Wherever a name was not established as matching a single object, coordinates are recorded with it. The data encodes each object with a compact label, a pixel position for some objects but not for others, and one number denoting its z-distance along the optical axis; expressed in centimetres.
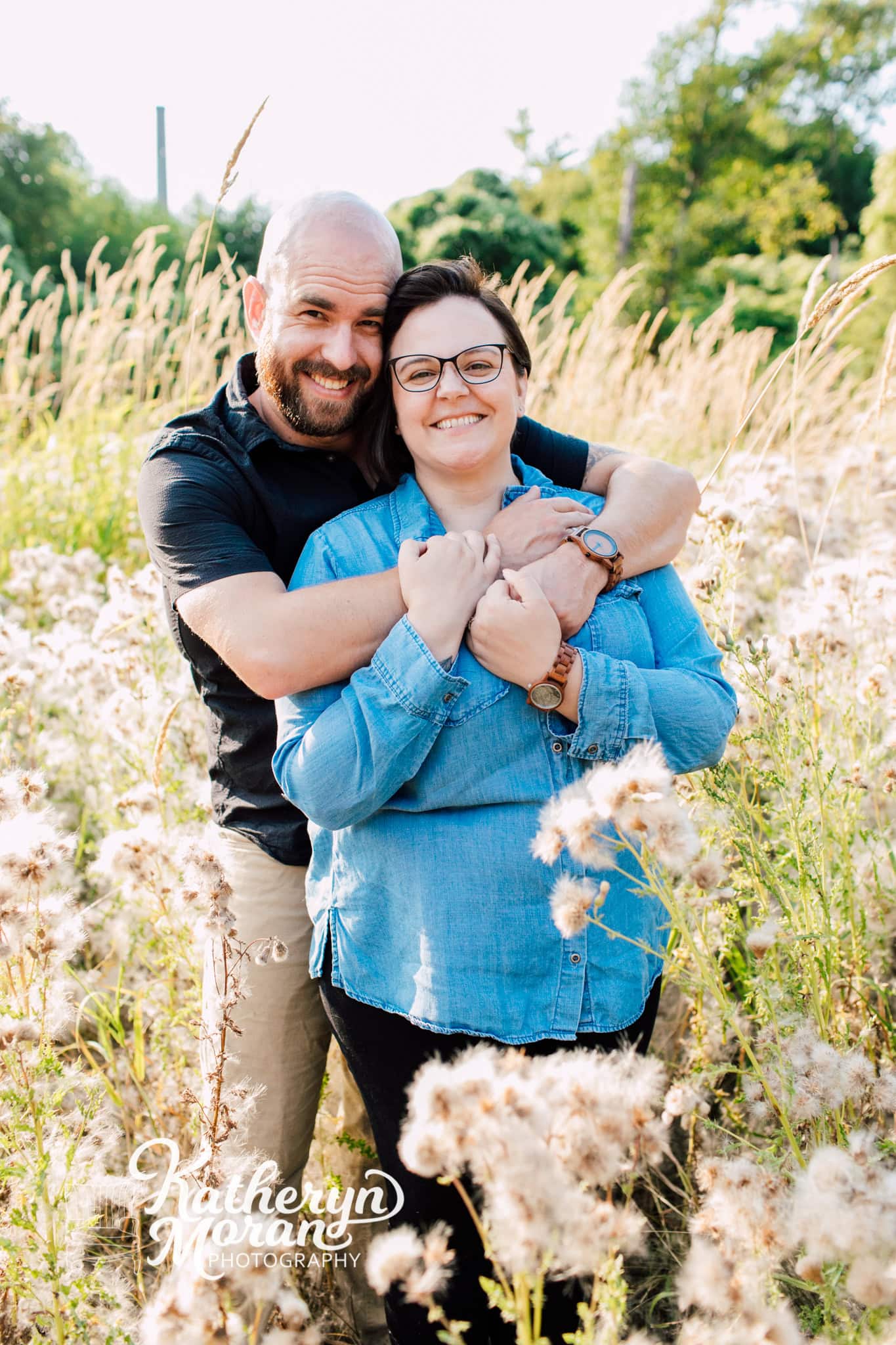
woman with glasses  167
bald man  197
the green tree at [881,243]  1631
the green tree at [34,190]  1991
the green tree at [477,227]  1678
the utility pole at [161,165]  2592
